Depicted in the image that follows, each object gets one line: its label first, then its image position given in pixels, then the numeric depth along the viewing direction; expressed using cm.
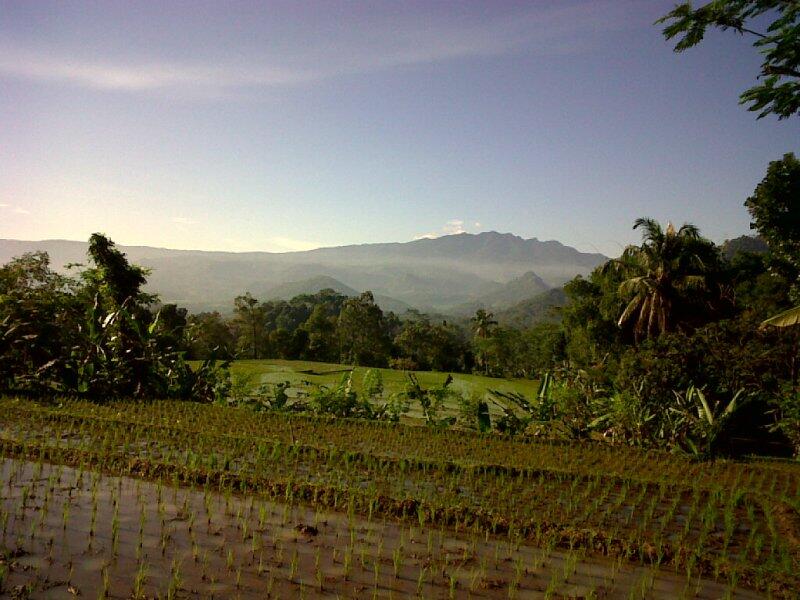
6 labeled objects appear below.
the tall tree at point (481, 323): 5972
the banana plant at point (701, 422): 852
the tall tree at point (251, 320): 4954
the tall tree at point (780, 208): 1695
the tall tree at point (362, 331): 4962
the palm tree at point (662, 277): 2286
